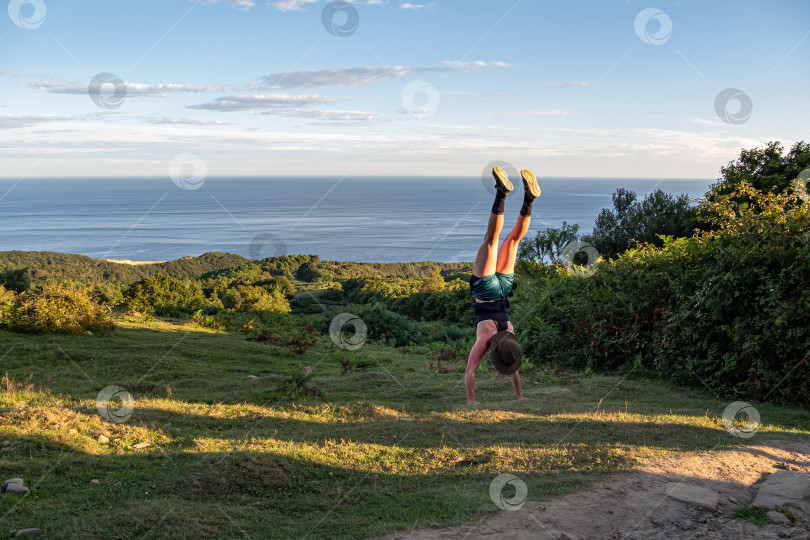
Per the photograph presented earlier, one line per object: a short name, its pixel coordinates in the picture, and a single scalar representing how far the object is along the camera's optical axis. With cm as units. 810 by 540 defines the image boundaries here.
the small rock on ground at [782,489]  571
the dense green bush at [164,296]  2120
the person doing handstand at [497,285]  707
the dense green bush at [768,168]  2311
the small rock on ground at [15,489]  538
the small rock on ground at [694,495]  555
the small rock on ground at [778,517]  526
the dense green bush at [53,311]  1395
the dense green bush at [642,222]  2989
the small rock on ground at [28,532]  460
